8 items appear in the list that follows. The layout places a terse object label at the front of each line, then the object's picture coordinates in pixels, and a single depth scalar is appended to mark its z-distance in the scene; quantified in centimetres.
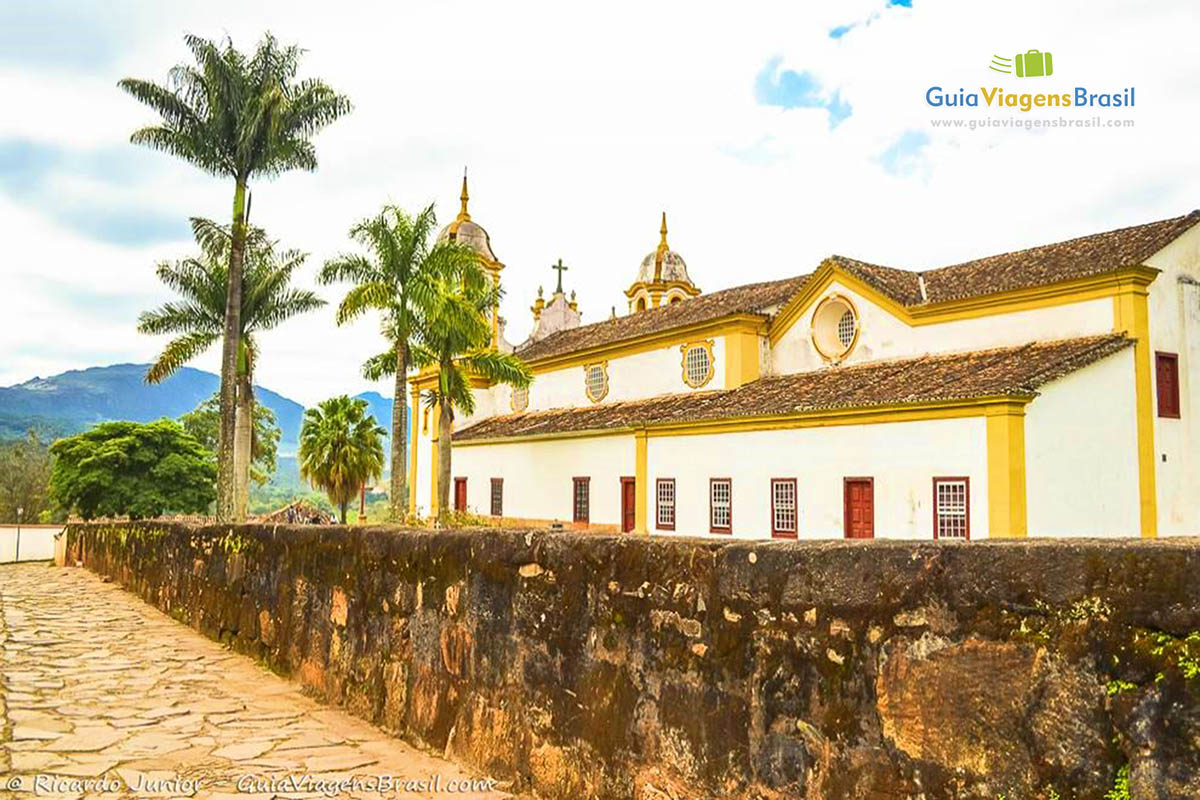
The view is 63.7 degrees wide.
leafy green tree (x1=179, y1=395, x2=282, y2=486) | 5297
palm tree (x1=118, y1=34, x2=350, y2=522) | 2455
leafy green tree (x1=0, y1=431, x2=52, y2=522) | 5816
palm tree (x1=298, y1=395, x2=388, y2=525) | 3675
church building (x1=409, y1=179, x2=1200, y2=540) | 1683
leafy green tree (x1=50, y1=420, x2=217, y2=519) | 3491
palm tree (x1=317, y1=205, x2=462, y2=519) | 2531
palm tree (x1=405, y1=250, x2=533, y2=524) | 2555
